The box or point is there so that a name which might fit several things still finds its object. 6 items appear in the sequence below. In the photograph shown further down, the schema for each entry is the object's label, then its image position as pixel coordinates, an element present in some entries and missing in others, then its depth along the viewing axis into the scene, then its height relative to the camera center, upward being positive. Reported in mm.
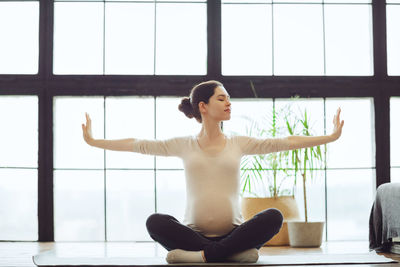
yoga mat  2724 -530
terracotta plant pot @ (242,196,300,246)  4223 -409
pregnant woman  2668 -158
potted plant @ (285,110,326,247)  4055 -139
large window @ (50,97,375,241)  4602 -152
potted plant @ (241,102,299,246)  4242 -219
